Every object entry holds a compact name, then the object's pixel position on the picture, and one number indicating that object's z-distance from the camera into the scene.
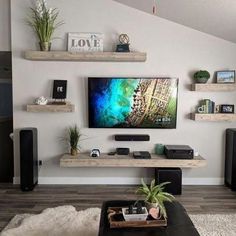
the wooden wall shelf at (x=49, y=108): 3.46
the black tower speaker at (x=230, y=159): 3.45
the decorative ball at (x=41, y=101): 3.50
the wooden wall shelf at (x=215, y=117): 3.48
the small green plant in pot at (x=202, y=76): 3.48
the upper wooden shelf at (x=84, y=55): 3.39
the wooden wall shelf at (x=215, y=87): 3.47
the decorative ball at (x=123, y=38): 3.52
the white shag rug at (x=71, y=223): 2.37
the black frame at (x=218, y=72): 3.53
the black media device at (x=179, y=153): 3.40
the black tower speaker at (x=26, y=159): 3.37
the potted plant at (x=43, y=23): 3.39
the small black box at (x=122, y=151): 3.57
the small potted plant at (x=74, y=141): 3.51
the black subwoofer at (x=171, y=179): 3.36
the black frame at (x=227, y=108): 3.56
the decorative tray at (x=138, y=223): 1.84
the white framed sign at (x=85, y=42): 3.53
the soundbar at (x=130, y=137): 3.60
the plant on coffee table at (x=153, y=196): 1.94
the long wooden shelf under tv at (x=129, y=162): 3.37
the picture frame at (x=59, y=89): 3.57
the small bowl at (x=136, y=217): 1.86
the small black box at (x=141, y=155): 3.42
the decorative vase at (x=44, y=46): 3.42
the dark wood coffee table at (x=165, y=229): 1.76
